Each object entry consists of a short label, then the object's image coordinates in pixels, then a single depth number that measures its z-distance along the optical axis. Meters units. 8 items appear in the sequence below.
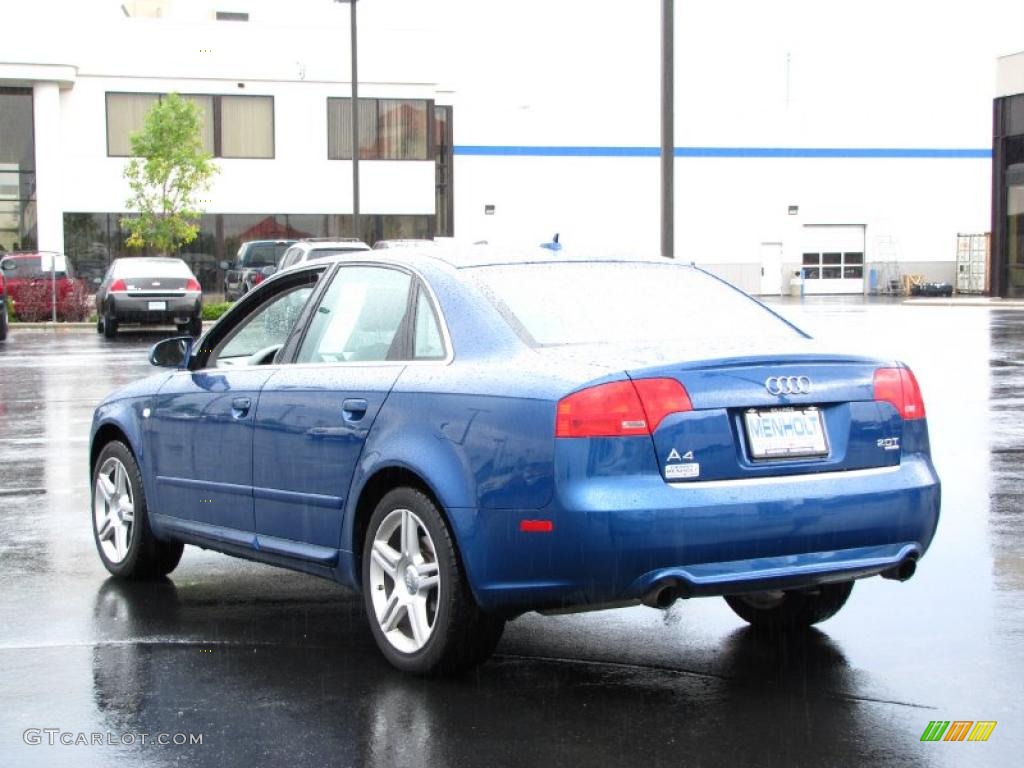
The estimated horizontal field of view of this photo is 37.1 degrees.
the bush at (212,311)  36.76
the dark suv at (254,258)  37.66
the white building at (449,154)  49.38
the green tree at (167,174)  46.19
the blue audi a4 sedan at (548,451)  5.10
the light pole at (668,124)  15.69
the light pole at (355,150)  34.16
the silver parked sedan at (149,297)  29.86
